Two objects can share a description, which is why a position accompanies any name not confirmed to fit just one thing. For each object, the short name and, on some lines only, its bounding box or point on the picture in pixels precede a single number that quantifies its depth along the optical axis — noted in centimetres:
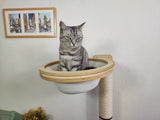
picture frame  108
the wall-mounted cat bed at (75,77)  57
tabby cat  69
